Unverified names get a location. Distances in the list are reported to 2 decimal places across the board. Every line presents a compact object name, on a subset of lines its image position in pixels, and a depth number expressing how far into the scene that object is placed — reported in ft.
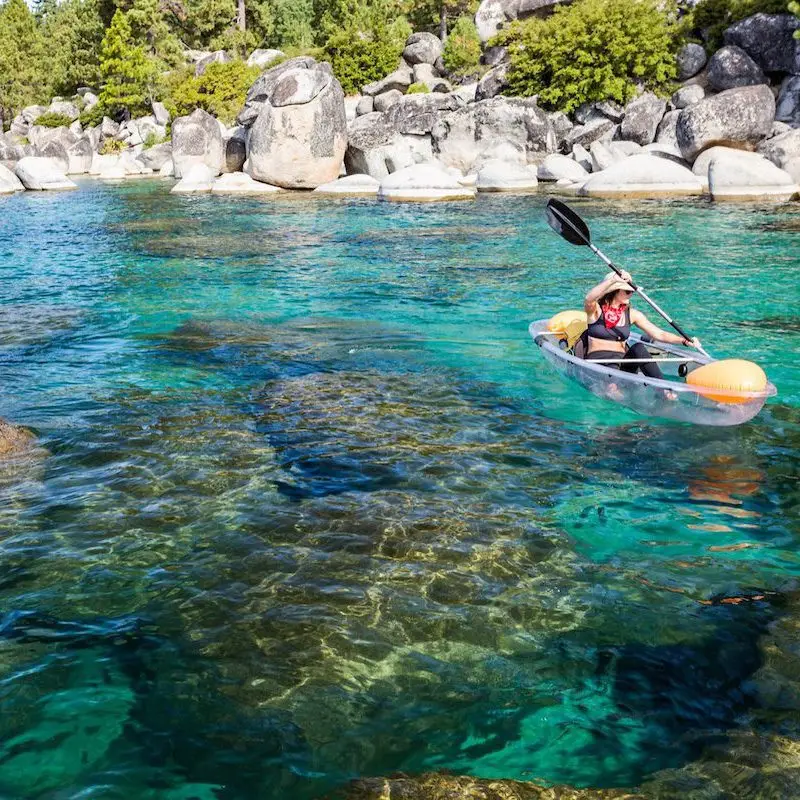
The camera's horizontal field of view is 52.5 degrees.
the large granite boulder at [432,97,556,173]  105.70
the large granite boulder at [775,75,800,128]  96.53
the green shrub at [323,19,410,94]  146.30
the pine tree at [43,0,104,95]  196.24
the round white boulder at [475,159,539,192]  91.81
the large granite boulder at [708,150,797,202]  74.59
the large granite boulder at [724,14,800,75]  101.30
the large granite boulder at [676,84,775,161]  84.48
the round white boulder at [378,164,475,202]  82.43
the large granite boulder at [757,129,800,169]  79.20
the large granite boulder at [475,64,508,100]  123.95
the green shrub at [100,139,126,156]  167.12
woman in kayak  24.75
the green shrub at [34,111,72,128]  180.86
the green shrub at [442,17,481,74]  142.92
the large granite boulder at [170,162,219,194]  102.78
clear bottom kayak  21.16
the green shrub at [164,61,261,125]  152.05
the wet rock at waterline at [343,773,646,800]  9.89
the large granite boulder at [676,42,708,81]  113.19
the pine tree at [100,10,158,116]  171.63
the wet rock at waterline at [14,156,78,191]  111.86
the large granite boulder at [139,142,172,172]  151.64
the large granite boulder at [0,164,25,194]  109.09
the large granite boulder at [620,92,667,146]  103.55
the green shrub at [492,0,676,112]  112.98
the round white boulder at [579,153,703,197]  80.38
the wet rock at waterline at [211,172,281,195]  97.04
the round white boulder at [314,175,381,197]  90.79
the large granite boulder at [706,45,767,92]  103.76
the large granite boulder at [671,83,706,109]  106.01
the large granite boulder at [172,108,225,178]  116.78
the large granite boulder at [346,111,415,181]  101.09
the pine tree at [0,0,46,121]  210.59
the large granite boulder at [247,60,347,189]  92.53
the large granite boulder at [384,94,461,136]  107.34
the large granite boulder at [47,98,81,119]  188.34
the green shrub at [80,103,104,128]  181.57
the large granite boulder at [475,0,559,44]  145.79
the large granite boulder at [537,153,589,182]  97.46
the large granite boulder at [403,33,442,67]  149.79
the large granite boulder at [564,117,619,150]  107.34
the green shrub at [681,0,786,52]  108.88
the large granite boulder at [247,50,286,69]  178.05
